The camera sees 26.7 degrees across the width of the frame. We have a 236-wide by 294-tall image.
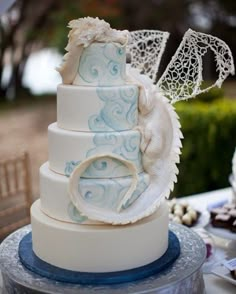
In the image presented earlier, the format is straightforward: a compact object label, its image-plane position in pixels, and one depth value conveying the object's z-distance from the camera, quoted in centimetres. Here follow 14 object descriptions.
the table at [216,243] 146
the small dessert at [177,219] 178
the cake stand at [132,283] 115
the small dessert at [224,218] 171
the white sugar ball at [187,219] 181
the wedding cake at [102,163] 122
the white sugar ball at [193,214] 184
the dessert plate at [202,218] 182
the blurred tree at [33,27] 737
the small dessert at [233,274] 144
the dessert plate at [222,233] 165
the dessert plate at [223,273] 143
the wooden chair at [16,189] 223
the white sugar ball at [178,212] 184
